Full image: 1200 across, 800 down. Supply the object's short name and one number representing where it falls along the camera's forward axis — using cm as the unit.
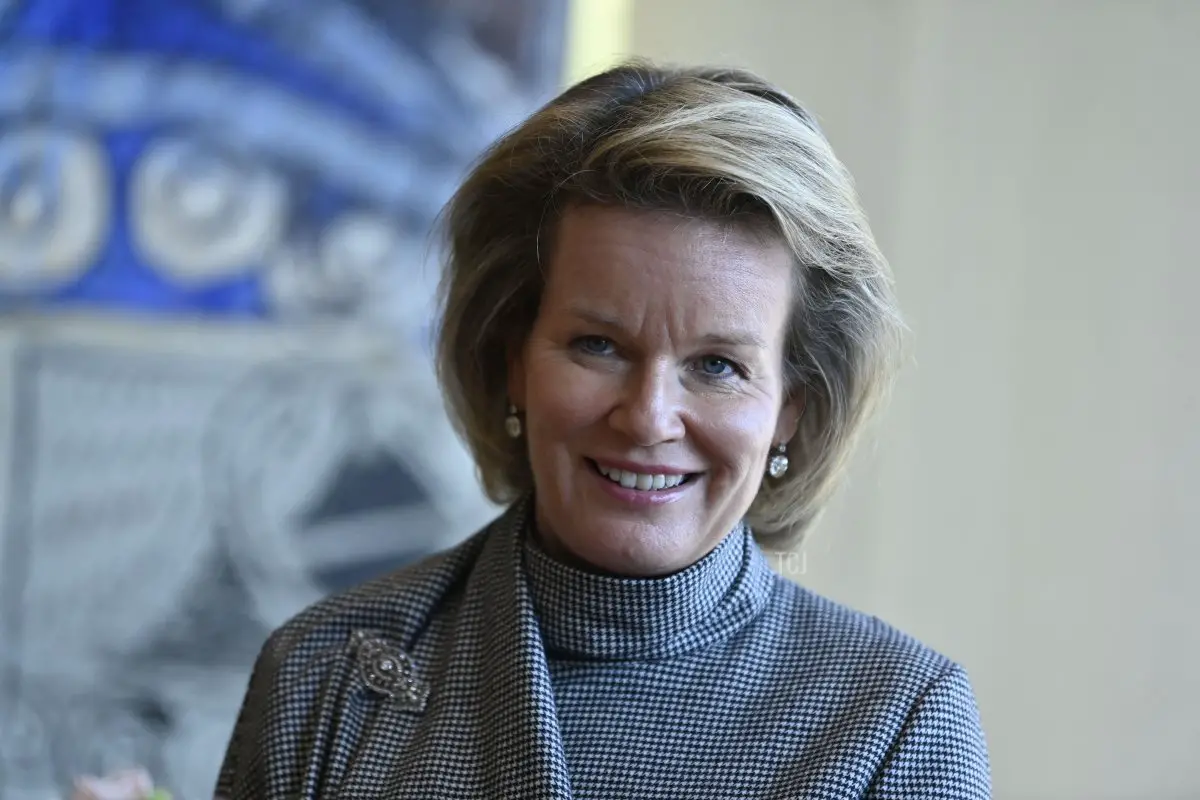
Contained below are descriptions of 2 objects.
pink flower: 364
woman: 357
